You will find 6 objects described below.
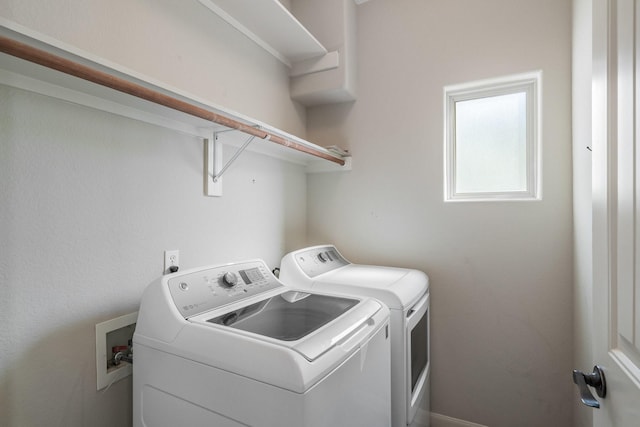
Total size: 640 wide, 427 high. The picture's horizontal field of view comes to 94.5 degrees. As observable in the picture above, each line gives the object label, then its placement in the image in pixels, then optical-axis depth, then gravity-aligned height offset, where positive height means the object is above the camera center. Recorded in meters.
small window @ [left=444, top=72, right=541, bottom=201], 1.79 +0.47
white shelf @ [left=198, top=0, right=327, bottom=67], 1.53 +1.09
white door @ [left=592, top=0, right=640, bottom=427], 0.56 +0.01
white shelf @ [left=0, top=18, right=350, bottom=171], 0.73 +0.40
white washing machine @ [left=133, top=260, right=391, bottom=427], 0.73 -0.41
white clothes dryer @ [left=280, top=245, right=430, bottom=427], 1.32 -0.40
